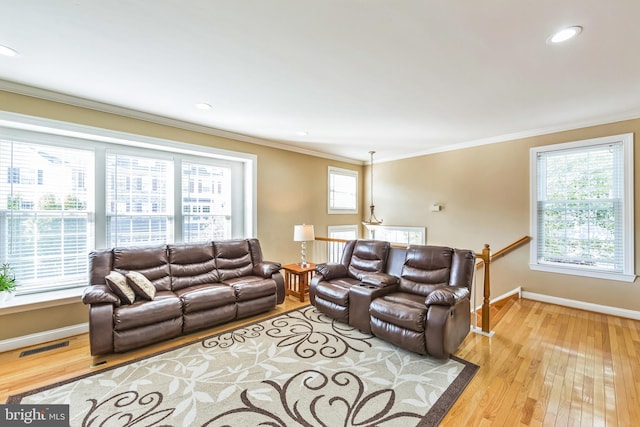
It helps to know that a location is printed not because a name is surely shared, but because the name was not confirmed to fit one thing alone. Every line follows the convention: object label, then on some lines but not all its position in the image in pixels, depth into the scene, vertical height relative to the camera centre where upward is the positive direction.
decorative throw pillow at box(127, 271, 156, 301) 2.94 -0.82
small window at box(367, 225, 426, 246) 5.76 -0.47
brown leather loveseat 2.57 -0.95
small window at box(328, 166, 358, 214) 6.18 +0.53
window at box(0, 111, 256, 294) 3.01 +0.22
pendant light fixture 5.27 -0.17
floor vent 2.73 -1.45
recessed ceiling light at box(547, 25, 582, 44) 1.88 +1.30
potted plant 2.72 -0.74
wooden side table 4.33 -1.13
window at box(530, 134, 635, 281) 3.62 +0.09
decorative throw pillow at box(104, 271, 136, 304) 2.80 -0.81
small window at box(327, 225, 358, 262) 5.33 -0.54
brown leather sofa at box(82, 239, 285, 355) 2.63 -0.96
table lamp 4.57 -0.35
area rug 1.87 -1.43
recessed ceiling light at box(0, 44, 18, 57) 2.14 +1.30
